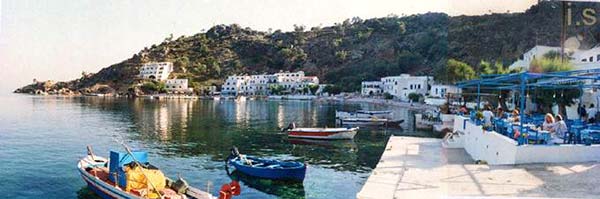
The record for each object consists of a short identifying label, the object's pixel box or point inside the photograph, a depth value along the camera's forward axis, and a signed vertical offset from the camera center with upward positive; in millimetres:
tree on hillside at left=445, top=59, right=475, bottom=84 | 41300 +2124
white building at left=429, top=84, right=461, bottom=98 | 48953 +556
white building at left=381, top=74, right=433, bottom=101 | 59375 +1241
